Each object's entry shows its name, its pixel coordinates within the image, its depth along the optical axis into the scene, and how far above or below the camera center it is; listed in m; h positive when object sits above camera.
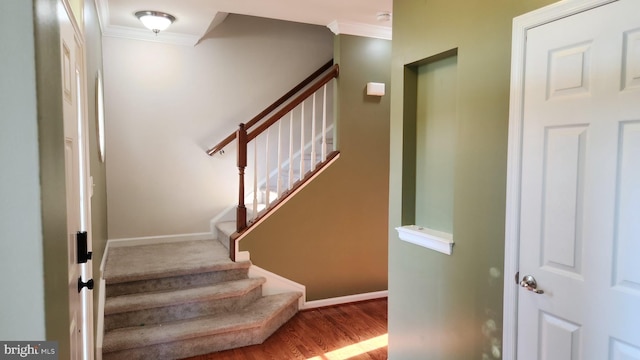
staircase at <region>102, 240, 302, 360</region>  2.78 -1.17
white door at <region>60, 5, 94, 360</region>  1.36 -0.08
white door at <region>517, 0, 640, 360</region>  1.30 -0.10
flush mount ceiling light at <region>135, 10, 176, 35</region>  3.27 +1.16
